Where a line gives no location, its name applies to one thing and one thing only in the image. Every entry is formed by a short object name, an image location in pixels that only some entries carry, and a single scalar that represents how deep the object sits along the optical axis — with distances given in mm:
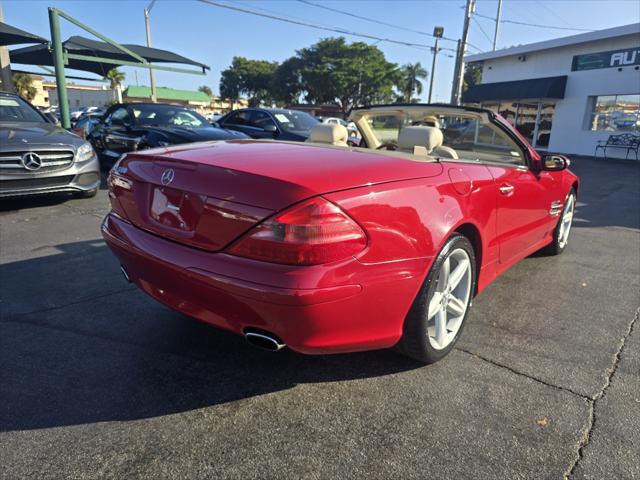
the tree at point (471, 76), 74812
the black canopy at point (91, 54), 13164
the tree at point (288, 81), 61000
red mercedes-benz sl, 1844
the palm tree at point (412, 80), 68688
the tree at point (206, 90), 106500
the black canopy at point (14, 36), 10945
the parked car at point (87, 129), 9084
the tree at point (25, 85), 48628
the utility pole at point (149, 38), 25366
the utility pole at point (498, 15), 34469
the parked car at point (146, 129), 7652
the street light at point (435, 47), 26609
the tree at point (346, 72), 57062
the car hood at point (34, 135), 5594
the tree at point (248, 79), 72812
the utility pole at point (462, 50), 20703
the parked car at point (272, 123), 9625
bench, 18047
